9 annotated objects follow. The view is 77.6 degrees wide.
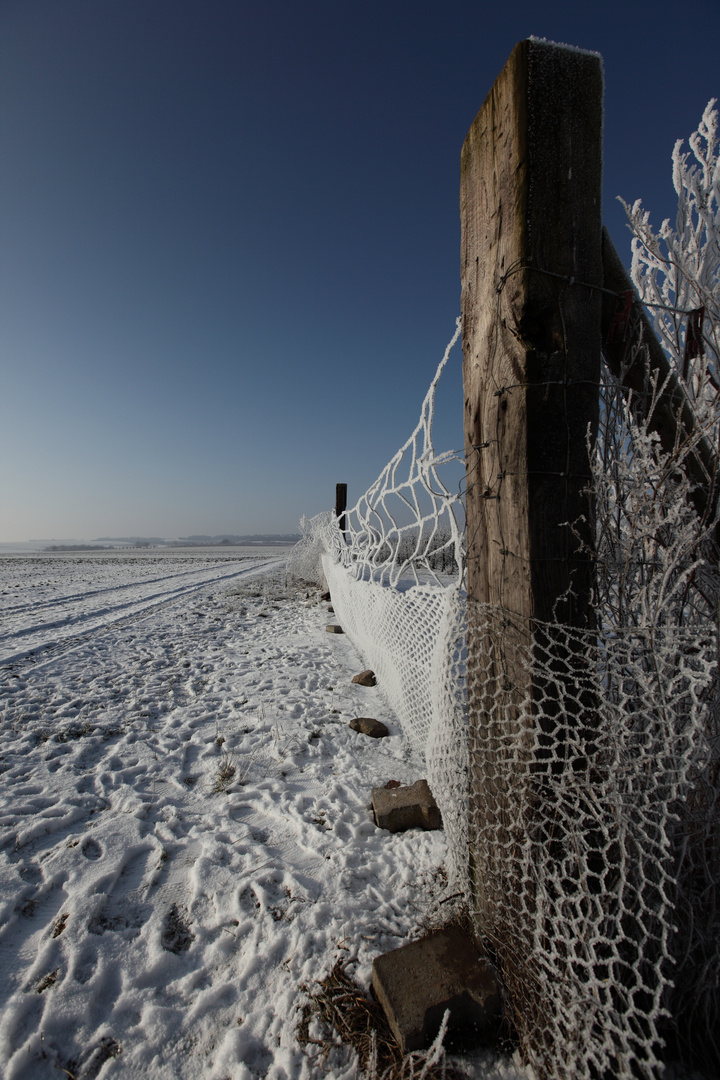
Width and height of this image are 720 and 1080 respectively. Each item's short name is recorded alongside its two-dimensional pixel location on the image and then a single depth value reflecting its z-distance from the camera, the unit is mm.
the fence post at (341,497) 9422
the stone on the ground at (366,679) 3934
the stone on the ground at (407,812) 2066
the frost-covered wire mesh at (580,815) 1112
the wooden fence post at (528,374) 1160
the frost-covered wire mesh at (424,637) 1648
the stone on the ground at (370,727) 2992
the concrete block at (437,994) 1172
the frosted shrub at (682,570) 1150
